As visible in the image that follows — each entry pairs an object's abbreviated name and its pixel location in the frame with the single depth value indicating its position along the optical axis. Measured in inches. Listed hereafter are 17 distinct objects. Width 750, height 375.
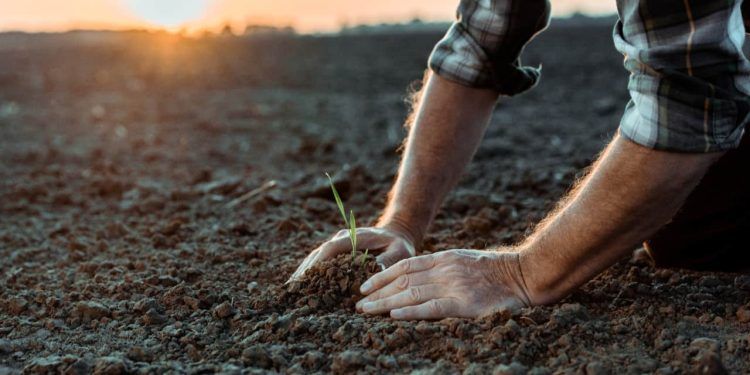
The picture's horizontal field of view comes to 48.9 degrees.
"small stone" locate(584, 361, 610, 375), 68.4
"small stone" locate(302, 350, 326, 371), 74.5
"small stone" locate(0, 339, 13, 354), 82.8
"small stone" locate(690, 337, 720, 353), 71.3
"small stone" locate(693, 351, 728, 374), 66.9
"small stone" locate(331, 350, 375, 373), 73.0
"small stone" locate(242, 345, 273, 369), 75.5
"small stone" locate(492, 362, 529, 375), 68.4
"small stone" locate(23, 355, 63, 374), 75.7
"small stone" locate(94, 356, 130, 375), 73.2
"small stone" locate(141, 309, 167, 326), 87.9
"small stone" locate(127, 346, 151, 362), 78.3
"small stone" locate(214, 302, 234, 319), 87.4
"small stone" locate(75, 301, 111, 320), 90.9
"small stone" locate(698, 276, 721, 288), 92.7
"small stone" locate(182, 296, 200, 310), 91.6
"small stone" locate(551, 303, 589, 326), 78.1
